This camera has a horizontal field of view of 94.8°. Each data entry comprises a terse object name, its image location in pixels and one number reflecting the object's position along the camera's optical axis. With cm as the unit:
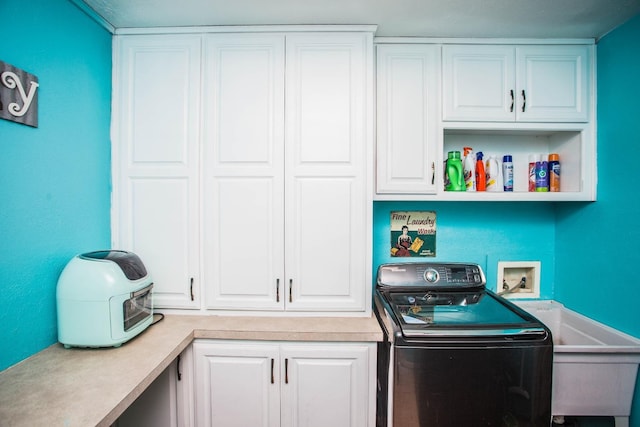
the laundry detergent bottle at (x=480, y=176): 179
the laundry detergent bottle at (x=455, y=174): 177
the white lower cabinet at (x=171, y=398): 145
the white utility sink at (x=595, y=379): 139
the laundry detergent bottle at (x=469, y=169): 182
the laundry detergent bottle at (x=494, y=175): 182
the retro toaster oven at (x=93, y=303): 121
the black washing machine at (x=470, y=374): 121
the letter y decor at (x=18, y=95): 107
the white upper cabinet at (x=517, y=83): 167
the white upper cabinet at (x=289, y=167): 157
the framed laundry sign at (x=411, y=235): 195
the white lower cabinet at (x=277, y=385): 146
